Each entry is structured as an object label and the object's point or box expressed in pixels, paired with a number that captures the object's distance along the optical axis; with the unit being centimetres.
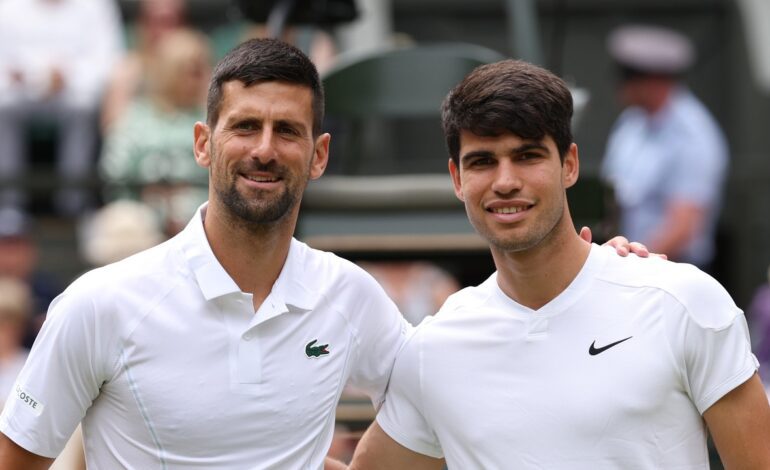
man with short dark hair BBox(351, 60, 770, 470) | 735
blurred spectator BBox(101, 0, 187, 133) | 1786
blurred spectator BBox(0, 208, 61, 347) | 1570
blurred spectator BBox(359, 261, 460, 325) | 1334
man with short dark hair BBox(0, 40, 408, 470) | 738
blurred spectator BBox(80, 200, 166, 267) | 1530
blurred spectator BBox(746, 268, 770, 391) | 1496
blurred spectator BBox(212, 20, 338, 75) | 1459
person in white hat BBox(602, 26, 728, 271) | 1599
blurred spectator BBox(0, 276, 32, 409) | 1439
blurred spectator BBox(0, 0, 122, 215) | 1791
